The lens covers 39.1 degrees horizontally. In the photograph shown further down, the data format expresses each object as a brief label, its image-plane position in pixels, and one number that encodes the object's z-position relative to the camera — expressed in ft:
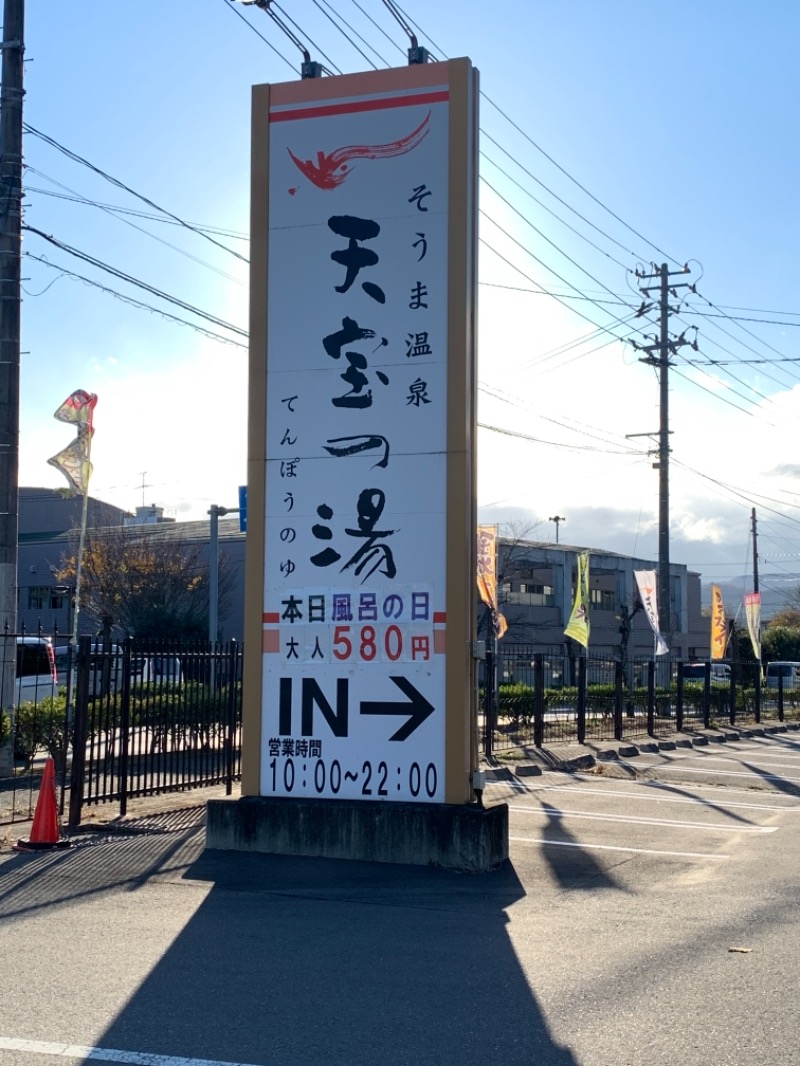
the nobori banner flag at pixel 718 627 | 112.37
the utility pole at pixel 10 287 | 51.83
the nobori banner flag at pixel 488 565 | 76.48
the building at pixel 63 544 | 151.74
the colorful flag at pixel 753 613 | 125.29
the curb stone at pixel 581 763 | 61.22
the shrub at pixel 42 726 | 49.01
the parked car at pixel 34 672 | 69.87
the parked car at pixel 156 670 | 39.47
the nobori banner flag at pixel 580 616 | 88.28
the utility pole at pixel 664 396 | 107.24
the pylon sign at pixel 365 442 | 32.81
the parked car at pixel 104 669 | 37.47
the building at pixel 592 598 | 180.75
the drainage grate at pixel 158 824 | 36.86
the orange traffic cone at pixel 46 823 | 33.78
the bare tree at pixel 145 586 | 119.24
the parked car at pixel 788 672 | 169.94
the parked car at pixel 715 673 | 142.12
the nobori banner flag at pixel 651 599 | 101.81
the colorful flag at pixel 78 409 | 43.19
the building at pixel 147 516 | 198.49
